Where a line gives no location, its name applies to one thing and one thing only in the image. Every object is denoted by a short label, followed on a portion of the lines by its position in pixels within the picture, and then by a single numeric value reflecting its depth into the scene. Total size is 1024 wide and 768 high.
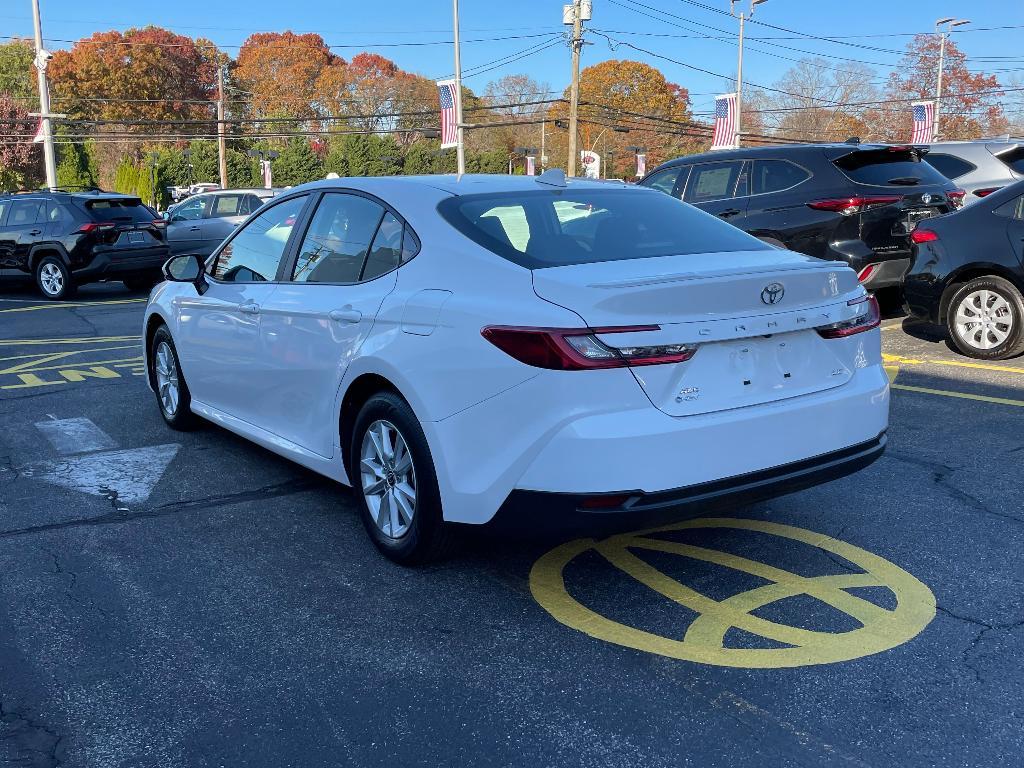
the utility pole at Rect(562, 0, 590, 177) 36.22
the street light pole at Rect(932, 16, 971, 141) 48.50
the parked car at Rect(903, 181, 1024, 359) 7.77
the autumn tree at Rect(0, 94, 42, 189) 69.50
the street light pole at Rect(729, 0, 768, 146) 41.77
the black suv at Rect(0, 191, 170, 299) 14.98
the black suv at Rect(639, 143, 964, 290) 9.18
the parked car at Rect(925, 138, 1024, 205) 12.73
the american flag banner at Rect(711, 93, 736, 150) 37.03
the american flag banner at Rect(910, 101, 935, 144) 39.38
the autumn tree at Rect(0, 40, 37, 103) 91.81
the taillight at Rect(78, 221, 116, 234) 14.95
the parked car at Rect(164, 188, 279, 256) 18.41
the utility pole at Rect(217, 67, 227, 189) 57.85
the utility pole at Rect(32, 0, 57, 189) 27.55
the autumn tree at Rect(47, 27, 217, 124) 88.00
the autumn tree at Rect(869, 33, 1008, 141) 61.00
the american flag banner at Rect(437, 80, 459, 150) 33.31
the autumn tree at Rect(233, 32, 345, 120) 91.38
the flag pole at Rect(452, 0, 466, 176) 33.75
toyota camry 3.16
